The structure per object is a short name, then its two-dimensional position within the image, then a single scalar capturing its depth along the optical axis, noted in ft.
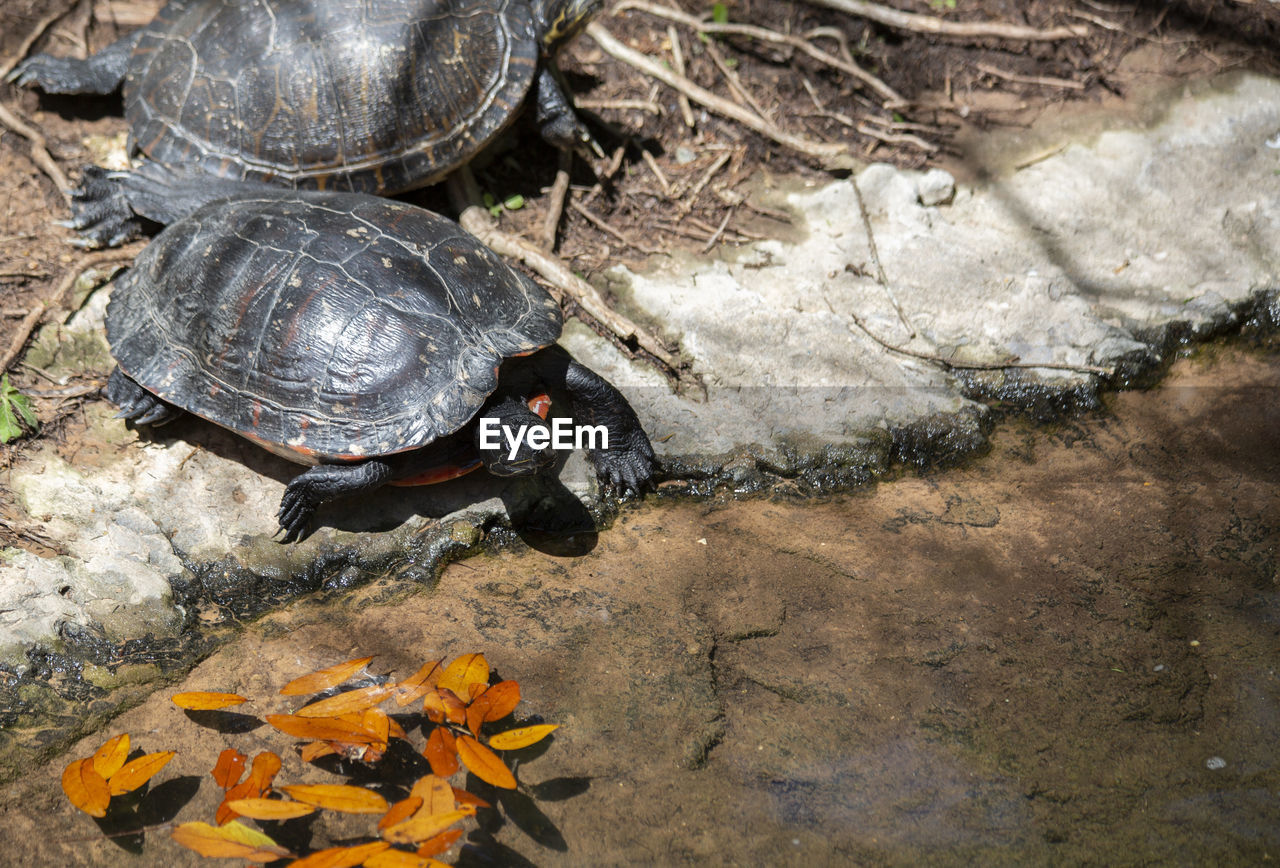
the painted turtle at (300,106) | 14.55
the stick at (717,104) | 17.33
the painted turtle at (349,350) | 10.85
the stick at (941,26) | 19.39
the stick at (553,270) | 13.70
